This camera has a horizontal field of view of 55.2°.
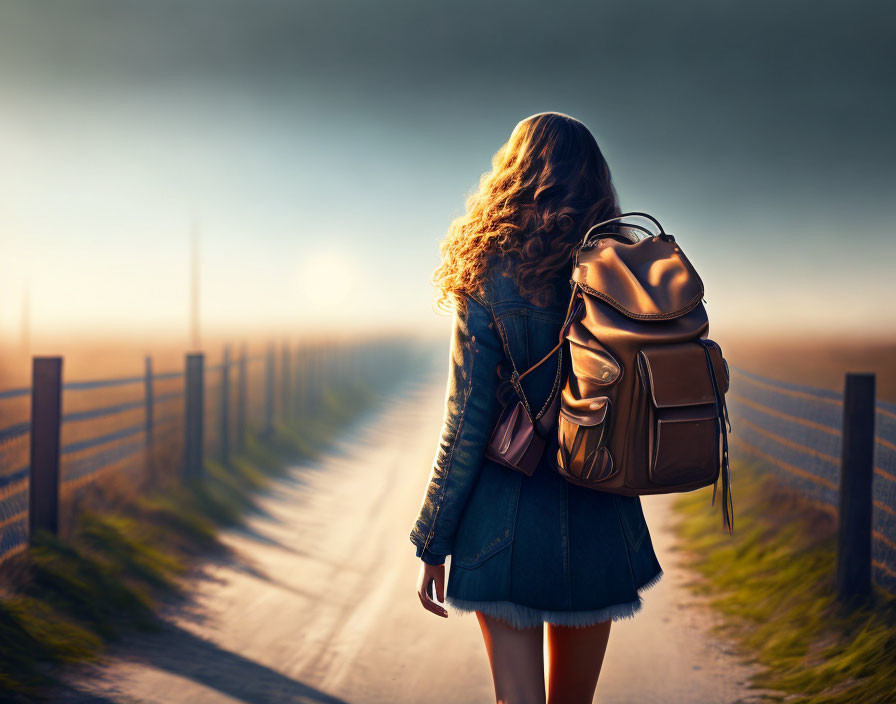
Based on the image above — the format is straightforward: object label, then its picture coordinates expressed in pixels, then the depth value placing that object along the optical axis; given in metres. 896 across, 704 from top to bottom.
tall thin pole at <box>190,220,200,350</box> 30.55
